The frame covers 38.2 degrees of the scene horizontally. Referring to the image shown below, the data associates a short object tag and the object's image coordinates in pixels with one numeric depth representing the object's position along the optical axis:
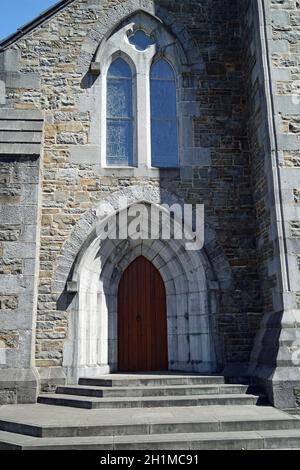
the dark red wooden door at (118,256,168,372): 8.27
